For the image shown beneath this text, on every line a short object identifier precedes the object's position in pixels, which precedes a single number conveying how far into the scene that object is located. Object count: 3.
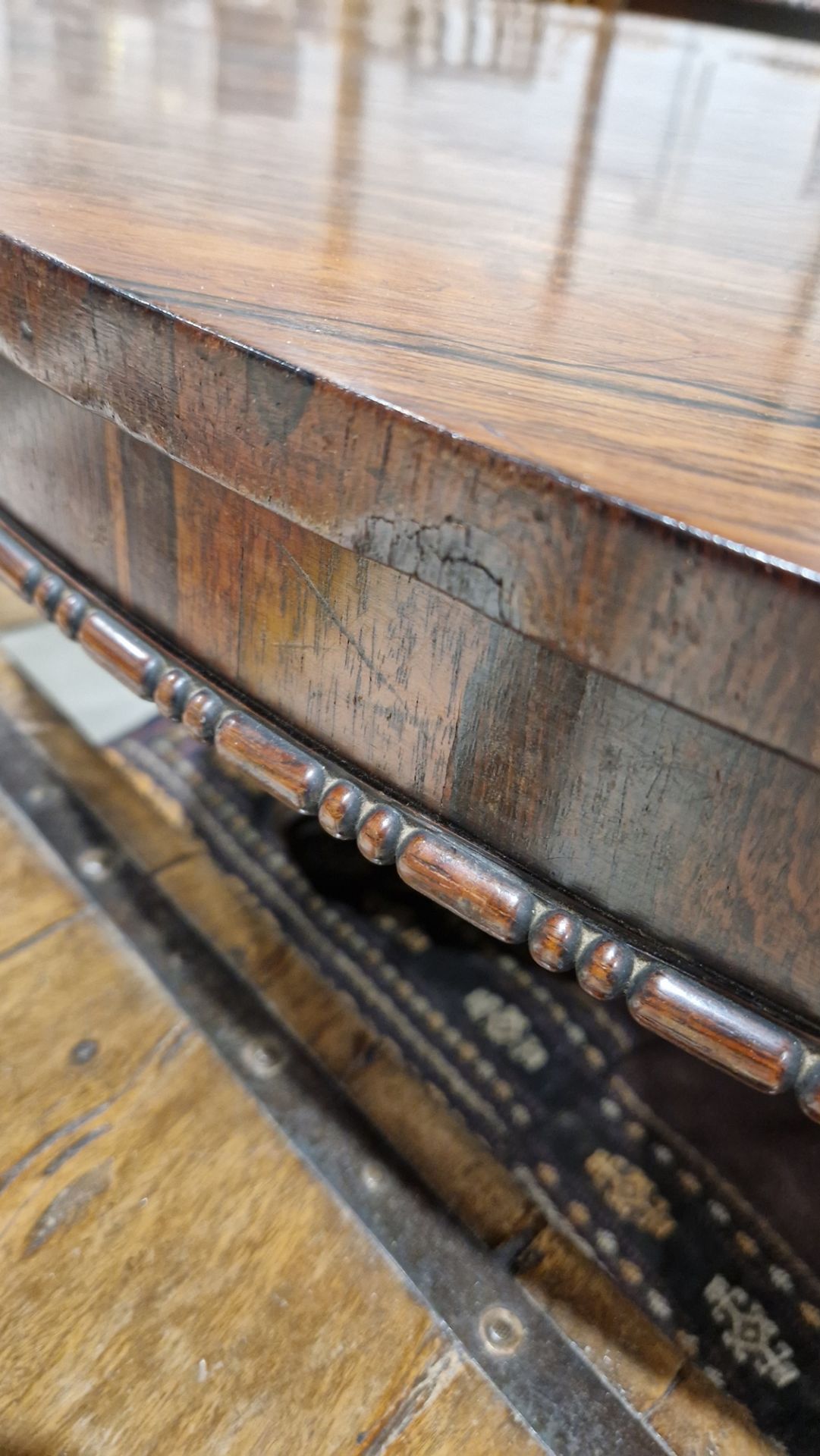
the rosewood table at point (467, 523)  0.18
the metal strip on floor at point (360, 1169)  0.38
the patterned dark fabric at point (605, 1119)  0.41
